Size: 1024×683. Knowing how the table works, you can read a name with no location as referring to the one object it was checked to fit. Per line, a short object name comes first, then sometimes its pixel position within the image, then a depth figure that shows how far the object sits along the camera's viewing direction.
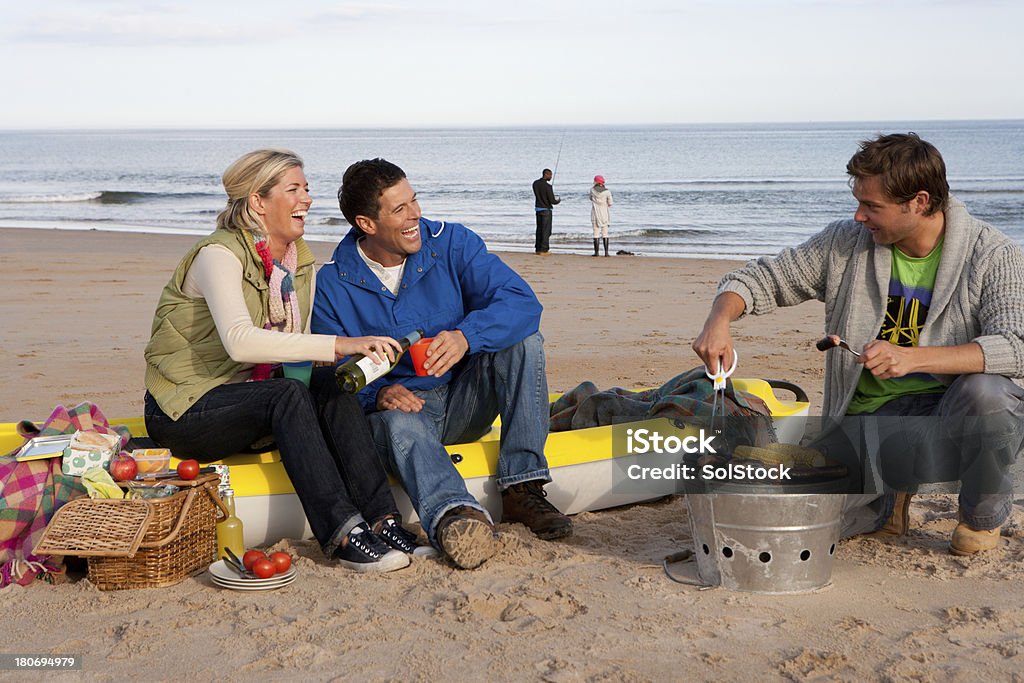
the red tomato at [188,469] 3.62
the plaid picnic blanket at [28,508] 3.57
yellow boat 3.90
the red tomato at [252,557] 3.53
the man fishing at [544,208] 16.78
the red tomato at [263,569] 3.48
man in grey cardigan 3.51
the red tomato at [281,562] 3.52
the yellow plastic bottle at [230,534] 3.77
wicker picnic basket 3.44
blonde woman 3.68
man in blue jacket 3.91
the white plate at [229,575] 3.49
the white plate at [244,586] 3.48
